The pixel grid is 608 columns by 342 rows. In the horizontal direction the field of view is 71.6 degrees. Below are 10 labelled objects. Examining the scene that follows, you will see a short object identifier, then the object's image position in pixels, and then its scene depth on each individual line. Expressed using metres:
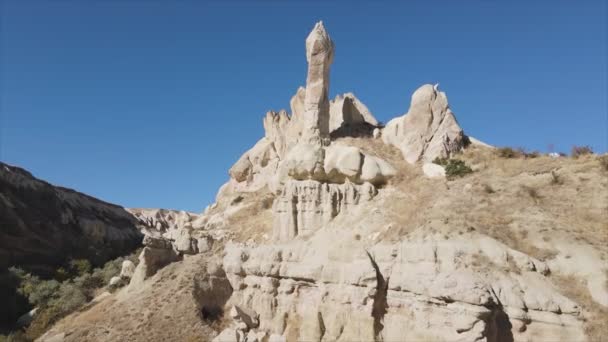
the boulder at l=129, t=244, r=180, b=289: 28.53
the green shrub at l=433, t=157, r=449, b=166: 27.15
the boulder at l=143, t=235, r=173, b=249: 30.50
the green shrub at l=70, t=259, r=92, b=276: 41.95
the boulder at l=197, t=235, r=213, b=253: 33.16
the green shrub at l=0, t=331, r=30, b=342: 24.60
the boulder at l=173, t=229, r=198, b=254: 32.72
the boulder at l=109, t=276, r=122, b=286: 32.09
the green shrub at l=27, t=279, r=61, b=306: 32.74
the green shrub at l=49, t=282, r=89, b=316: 29.17
